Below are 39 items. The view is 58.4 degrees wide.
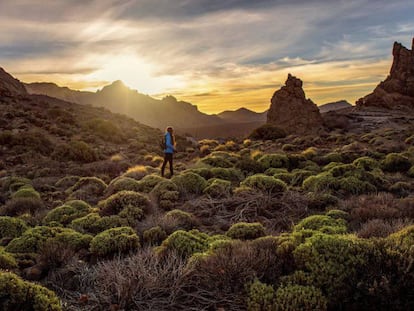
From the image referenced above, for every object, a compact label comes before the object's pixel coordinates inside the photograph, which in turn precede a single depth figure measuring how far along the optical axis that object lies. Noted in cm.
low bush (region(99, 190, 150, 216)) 983
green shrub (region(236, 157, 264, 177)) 1578
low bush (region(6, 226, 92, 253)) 707
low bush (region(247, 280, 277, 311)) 421
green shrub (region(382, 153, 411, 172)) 1482
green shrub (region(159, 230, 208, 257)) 611
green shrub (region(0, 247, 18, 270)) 592
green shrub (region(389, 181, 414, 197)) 1070
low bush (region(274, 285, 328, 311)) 417
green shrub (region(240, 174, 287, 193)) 1127
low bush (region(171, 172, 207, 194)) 1218
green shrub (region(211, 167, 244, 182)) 1417
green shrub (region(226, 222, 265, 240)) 716
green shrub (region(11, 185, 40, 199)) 1241
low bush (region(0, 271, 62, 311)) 415
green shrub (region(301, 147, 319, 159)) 1875
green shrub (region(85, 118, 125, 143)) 3394
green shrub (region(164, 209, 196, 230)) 818
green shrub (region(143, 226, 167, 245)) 728
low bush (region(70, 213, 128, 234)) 835
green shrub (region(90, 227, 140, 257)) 671
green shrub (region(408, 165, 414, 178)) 1325
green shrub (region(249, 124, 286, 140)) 3481
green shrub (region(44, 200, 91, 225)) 929
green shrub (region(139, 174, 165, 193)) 1260
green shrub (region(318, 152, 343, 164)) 1750
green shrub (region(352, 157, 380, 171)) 1488
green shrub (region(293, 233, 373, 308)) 441
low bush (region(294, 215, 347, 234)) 686
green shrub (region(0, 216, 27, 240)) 822
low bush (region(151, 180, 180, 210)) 1045
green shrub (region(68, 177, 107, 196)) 1335
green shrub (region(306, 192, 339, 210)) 958
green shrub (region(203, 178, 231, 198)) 1122
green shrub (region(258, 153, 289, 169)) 1658
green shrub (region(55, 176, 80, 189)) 1543
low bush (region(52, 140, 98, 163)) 2302
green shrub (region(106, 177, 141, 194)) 1252
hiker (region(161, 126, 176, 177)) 1549
